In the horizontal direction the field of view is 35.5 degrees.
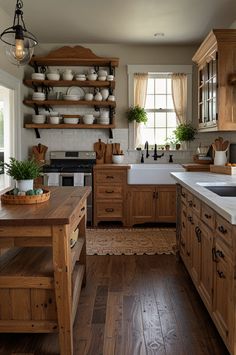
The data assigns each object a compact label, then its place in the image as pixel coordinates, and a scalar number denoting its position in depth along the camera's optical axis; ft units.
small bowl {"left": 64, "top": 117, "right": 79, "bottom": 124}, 18.92
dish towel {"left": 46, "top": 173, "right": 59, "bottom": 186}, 17.78
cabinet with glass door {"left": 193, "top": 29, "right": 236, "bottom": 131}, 13.33
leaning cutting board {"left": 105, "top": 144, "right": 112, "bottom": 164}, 19.80
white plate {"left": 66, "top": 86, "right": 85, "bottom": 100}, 19.45
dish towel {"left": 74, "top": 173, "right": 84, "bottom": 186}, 17.65
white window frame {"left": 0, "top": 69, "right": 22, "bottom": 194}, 16.71
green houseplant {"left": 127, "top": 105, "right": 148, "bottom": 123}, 19.21
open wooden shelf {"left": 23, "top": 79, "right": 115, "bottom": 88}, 18.30
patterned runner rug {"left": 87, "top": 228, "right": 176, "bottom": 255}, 13.91
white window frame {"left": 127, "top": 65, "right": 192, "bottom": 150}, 19.49
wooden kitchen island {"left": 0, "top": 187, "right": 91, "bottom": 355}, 6.63
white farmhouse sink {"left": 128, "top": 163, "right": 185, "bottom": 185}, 17.52
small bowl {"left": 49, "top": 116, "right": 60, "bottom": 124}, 18.80
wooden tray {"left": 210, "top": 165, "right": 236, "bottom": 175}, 12.55
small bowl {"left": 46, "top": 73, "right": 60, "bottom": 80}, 18.38
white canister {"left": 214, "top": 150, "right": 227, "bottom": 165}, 14.73
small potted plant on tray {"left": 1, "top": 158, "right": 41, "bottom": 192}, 8.19
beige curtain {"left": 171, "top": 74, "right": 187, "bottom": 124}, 19.61
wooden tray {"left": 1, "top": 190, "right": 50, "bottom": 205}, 7.94
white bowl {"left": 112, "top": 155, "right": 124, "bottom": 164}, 19.24
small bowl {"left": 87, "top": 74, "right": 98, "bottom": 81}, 18.48
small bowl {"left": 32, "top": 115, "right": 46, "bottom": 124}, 18.74
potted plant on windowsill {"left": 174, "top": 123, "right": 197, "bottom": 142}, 19.13
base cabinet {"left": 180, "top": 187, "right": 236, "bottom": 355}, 6.27
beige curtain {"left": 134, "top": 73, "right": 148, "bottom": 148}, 19.62
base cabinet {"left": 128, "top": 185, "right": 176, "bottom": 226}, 17.69
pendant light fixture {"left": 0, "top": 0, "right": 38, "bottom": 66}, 8.70
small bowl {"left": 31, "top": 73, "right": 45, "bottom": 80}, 18.24
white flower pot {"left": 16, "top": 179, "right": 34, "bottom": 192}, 8.25
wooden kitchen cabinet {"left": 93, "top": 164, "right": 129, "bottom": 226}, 17.72
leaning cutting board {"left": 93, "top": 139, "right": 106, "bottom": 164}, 19.74
